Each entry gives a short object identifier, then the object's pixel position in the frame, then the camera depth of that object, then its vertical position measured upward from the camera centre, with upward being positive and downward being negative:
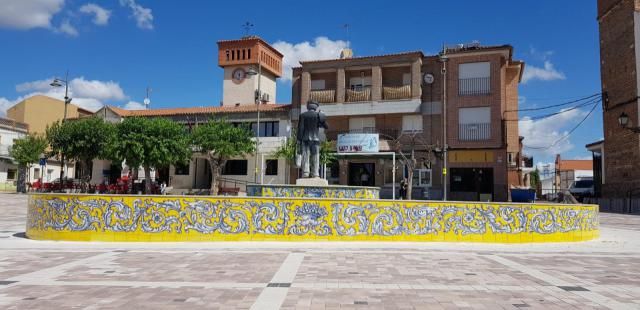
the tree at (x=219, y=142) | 30.00 +2.64
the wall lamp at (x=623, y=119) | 23.51 +3.51
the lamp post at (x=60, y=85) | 31.56 +6.42
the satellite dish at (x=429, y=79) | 30.50 +6.98
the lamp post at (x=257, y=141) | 28.78 +2.72
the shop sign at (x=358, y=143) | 29.25 +2.65
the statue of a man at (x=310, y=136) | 14.15 +1.46
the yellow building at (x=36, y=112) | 57.88 +8.54
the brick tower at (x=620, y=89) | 26.39 +5.94
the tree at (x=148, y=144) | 29.62 +2.44
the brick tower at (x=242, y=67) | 44.94 +11.35
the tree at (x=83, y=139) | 32.81 +2.98
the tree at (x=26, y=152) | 40.03 +2.46
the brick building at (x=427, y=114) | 29.20 +4.75
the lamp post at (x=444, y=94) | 25.60 +5.62
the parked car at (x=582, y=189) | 37.56 -0.02
